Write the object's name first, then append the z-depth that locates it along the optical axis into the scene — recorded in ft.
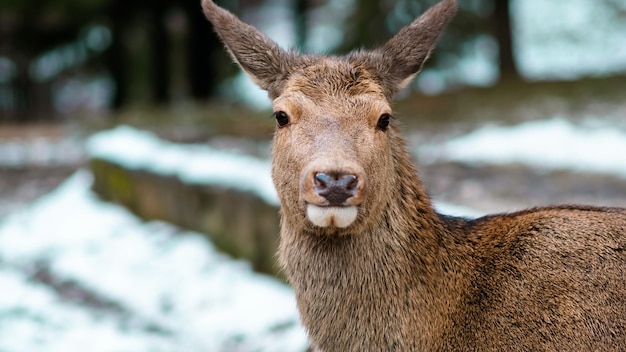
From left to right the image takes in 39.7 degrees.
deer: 13.09
